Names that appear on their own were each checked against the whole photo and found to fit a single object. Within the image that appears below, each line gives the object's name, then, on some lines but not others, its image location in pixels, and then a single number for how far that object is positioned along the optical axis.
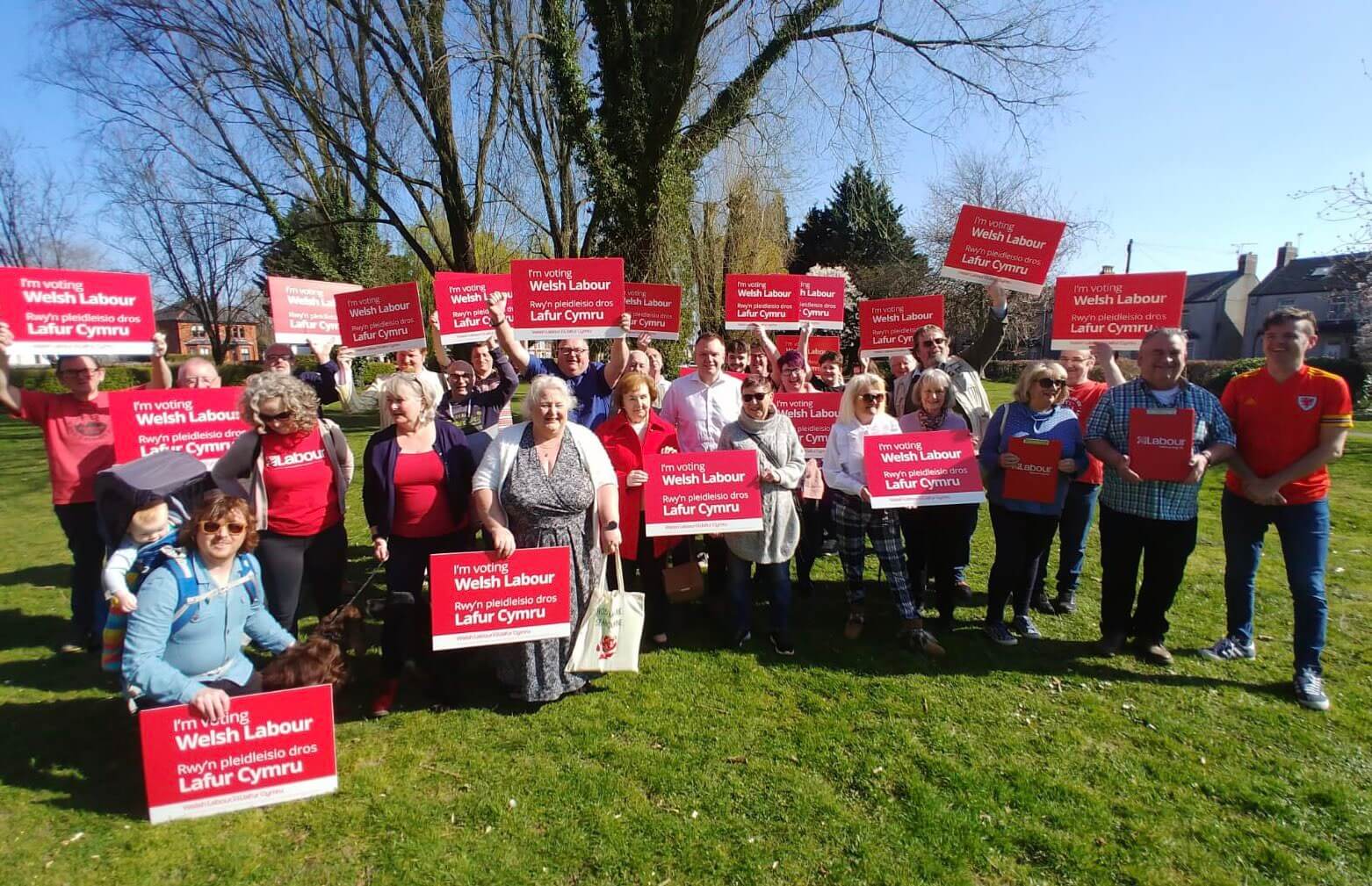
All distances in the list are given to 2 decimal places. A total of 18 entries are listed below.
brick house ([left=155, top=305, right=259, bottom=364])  53.84
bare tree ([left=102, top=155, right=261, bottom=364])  23.79
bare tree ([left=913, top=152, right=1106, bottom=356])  28.73
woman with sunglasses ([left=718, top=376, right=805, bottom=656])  4.80
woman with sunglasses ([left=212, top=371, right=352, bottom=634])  3.94
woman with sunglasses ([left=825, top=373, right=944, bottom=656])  4.94
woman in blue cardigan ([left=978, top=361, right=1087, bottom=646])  4.73
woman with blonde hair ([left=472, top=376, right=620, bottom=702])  4.01
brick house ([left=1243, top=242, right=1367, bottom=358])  42.41
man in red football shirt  4.13
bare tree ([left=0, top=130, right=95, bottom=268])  27.81
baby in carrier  3.43
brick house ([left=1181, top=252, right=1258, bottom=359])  53.22
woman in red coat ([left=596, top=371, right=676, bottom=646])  4.77
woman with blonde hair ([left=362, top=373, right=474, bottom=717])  4.04
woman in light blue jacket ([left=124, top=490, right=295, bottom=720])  3.12
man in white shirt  5.45
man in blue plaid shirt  4.38
